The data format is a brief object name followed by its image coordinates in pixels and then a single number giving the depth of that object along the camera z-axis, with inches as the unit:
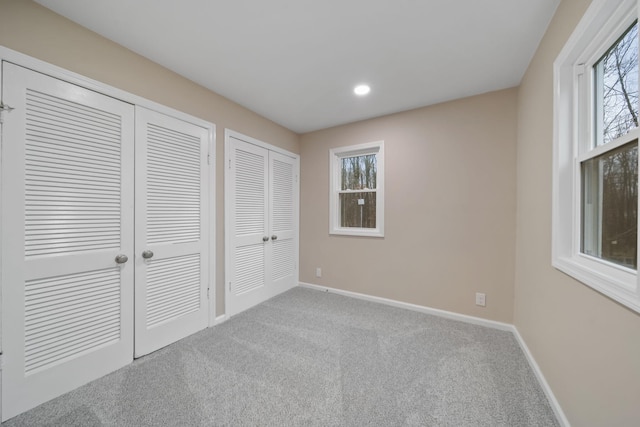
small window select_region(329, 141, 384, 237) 123.5
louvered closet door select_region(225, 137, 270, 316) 107.3
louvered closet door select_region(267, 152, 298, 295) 130.9
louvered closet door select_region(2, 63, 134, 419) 54.2
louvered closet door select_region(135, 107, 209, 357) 76.6
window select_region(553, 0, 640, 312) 40.5
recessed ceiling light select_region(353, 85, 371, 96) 94.2
